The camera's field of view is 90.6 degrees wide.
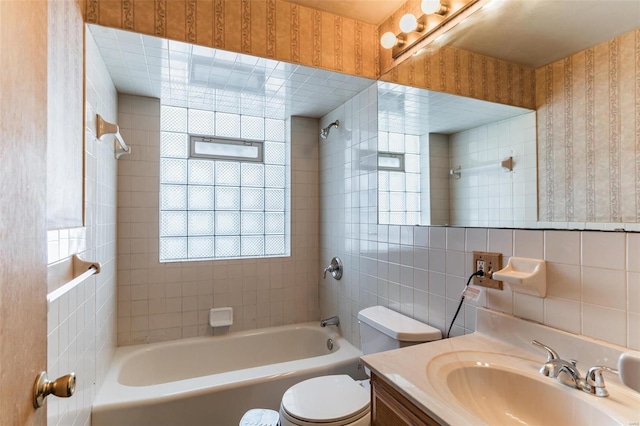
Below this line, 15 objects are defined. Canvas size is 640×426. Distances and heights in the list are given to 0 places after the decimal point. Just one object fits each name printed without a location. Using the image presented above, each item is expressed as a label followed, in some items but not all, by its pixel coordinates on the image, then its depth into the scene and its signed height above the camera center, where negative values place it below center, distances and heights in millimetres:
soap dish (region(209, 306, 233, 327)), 2434 -787
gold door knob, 633 -348
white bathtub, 1611 -984
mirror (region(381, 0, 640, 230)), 868 +344
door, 508 +18
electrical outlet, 1194 -202
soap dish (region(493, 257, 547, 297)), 1035 -207
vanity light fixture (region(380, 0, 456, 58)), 1495 +966
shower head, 2475 +697
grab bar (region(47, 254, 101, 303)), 1252 -206
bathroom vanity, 771 -467
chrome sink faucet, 795 -429
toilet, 1293 -810
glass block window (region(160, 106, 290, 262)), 2529 +252
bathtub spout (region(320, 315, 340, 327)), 2448 -831
